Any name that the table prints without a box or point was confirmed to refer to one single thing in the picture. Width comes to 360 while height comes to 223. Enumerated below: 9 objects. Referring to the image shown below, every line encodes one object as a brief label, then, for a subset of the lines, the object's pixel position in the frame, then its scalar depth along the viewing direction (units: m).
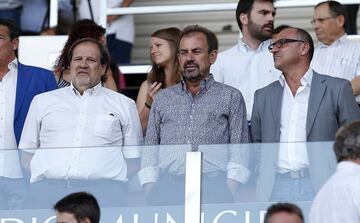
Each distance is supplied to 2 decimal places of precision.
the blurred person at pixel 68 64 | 12.61
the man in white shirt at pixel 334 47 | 12.86
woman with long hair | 12.64
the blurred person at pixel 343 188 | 9.36
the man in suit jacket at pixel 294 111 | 10.52
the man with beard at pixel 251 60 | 12.56
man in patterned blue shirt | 10.53
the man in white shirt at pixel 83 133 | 10.73
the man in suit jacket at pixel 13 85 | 12.05
